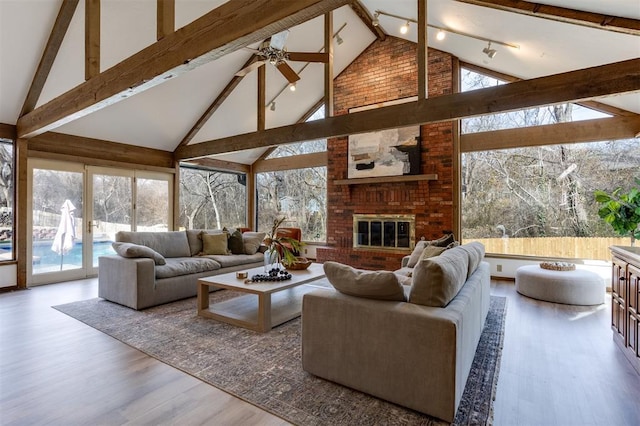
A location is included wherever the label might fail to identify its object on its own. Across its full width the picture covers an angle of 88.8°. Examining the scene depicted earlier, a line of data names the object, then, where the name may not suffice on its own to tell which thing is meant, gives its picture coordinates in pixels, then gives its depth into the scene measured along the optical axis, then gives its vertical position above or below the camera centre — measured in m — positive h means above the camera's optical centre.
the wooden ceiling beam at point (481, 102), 2.69 +1.08
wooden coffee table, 3.11 -1.08
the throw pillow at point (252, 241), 5.41 -0.52
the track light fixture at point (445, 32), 4.18 +2.43
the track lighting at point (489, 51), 4.26 +2.06
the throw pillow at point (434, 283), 1.94 -0.45
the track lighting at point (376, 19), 4.91 +2.86
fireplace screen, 5.86 -0.42
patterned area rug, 1.85 -1.15
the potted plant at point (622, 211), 3.26 -0.04
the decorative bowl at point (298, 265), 4.02 -0.69
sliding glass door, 5.07 -0.03
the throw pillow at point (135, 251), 3.78 -0.47
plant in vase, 3.66 -0.49
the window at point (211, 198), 7.42 +0.29
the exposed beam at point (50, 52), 3.87 +2.04
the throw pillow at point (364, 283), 1.99 -0.46
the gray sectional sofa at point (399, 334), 1.77 -0.75
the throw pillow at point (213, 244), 5.11 -0.53
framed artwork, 5.80 +1.05
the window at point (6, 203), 4.73 +0.14
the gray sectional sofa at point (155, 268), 3.71 -0.73
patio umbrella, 5.25 -0.33
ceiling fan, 3.50 +1.78
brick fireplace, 5.55 +0.70
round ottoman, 3.92 -0.97
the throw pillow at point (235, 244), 5.35 -0.55
